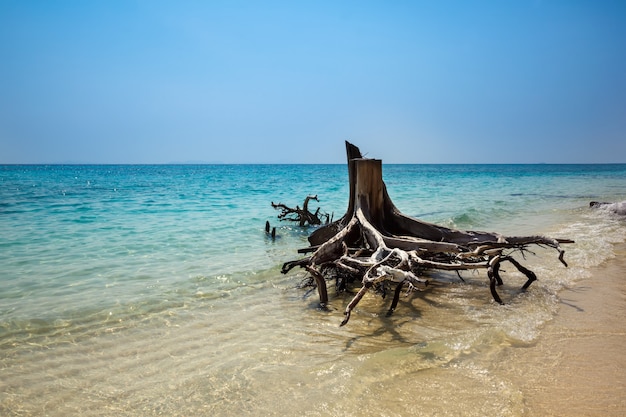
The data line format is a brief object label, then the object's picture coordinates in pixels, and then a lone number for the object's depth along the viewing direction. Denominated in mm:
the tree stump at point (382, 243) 5223
